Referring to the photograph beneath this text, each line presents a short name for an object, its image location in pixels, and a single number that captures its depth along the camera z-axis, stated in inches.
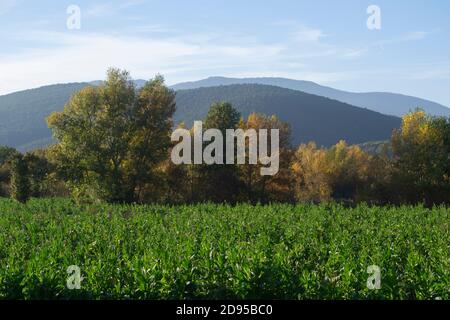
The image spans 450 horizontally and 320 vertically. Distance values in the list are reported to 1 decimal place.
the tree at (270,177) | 2151.8
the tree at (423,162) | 2142.0
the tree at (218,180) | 2063.2
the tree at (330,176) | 2992.1
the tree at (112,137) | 1872.5
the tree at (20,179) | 1801.2
